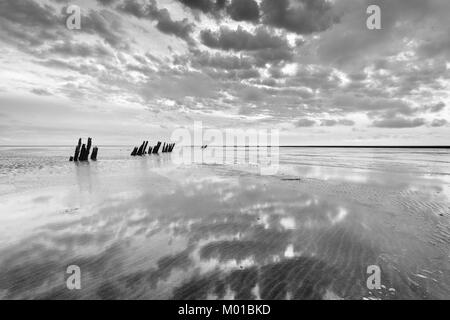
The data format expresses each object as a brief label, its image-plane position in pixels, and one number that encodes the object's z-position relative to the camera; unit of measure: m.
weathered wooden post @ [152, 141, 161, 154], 51.51
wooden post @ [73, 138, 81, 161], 27.53
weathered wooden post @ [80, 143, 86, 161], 28.92
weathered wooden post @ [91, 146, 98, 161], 30.35
